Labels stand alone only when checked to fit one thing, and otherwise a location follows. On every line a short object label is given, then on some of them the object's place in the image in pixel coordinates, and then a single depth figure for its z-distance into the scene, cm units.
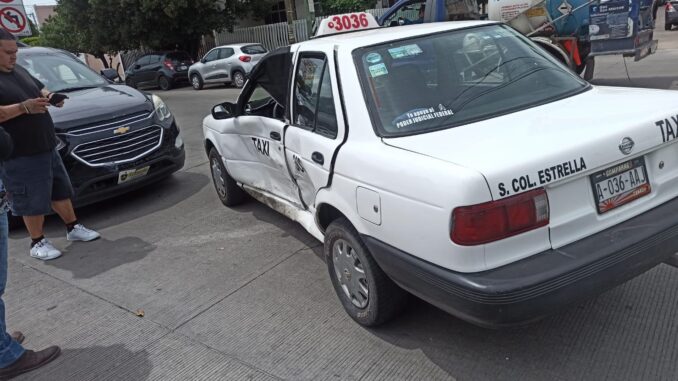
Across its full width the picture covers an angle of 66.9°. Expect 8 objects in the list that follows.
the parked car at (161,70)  2156
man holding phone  408
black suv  538
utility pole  1888
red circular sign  860
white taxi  226
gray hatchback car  1780
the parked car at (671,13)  1762
